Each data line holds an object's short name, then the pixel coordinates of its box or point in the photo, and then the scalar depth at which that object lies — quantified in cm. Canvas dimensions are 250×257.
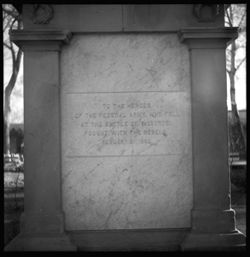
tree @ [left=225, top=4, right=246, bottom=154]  1845
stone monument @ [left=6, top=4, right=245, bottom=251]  541
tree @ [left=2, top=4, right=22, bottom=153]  2270
